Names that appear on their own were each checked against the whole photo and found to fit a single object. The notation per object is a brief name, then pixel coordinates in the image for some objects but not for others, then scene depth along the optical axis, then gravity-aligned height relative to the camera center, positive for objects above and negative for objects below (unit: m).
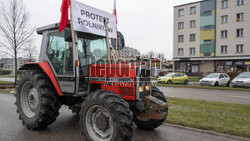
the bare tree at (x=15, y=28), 16.06 +3.58
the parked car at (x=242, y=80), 18.42 -0.99
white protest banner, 4.49 +1.26
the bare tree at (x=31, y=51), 18.48 +1.99
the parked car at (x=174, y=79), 23.73 -1.11
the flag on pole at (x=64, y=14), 4.47 +1.30
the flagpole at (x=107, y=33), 4.80 +0.93
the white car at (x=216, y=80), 20.78 -1.08
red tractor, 3.82 -0.47
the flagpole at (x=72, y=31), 4.37 +0.87
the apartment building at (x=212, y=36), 34.94 +6.63
